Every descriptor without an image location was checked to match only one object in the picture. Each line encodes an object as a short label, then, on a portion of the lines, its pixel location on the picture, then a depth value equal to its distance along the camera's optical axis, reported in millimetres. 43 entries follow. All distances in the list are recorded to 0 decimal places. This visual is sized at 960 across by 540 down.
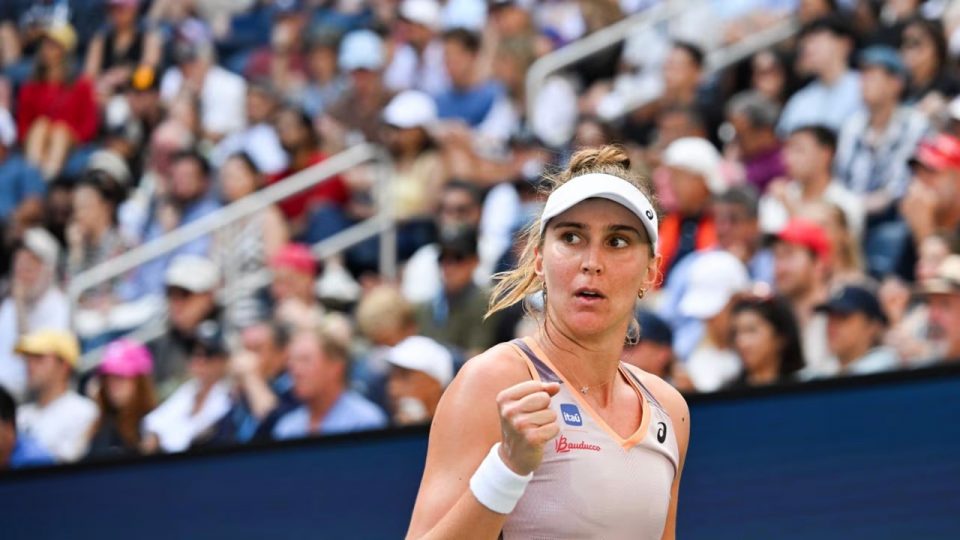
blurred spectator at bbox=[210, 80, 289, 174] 18500
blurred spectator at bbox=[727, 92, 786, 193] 13820
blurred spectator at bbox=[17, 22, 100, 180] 20734
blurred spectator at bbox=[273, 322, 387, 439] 13062
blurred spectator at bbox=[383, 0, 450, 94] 18359
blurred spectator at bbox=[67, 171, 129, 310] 18656
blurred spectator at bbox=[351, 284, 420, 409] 13328
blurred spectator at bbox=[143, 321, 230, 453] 14594
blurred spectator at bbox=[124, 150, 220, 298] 18328
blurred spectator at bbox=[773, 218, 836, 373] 11438
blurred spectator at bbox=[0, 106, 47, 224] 19625
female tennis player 5215
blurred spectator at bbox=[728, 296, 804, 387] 11195
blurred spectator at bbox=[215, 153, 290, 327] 16297
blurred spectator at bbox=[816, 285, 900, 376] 10883
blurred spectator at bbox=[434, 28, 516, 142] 17062
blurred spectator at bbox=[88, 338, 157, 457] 14891
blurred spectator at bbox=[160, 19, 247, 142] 19969
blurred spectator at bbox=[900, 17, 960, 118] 12945
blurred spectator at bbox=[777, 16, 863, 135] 13883
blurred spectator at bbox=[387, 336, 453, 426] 12852
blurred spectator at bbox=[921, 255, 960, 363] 10250
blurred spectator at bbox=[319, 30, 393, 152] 17875
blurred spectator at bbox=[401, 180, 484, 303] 14628
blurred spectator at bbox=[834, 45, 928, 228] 12516
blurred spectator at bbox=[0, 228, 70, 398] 17312
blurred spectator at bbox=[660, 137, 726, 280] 13102
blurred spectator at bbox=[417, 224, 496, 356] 13617
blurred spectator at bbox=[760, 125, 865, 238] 12641
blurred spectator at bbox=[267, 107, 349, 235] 17016
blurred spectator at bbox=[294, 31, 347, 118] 19047
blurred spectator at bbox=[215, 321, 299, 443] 13859
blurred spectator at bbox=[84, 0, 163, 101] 21891
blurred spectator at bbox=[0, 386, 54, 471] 15180
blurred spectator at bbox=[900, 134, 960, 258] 11500
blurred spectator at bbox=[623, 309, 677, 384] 11875
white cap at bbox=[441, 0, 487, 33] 18391
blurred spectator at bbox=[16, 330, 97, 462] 15250
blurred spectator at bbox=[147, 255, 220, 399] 15672
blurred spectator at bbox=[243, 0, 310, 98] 20219
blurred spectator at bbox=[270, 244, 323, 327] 15258
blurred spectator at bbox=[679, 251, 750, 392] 11805
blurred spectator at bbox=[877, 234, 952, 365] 10599
